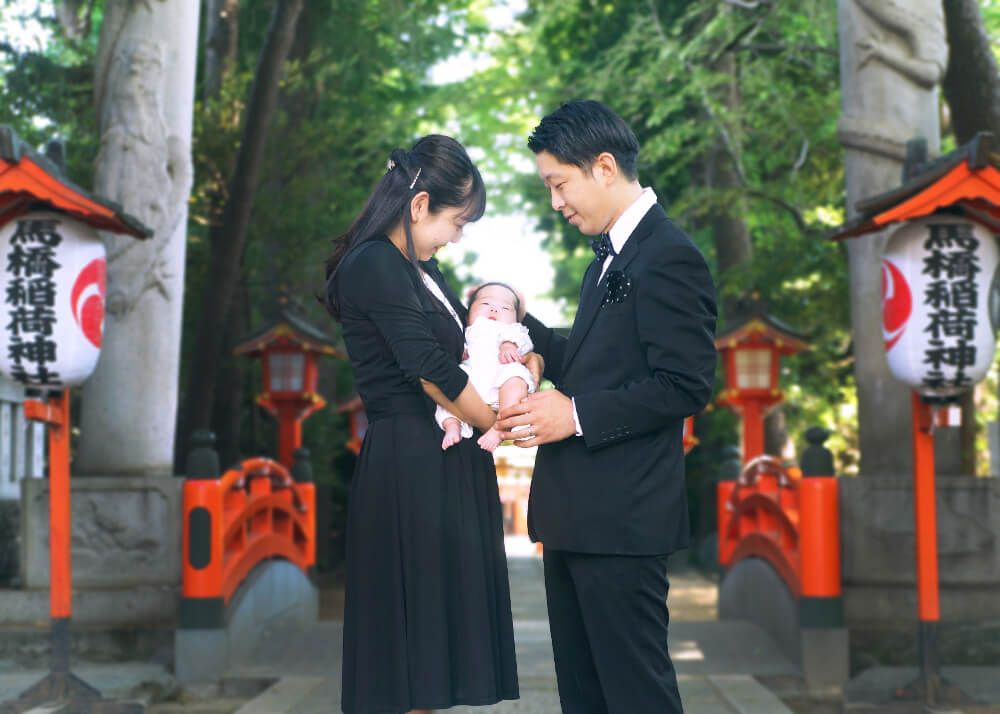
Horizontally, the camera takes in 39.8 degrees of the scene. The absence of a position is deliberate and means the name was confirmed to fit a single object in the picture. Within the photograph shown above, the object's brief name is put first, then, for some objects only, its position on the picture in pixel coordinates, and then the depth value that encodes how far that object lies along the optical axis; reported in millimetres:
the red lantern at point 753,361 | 15102
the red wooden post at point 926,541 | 7738
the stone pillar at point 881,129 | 9445
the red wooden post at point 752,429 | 15492
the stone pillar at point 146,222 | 9539
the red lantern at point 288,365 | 15422
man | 3730
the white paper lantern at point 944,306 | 7645
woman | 4414
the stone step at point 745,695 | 7695
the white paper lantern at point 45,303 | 7641
